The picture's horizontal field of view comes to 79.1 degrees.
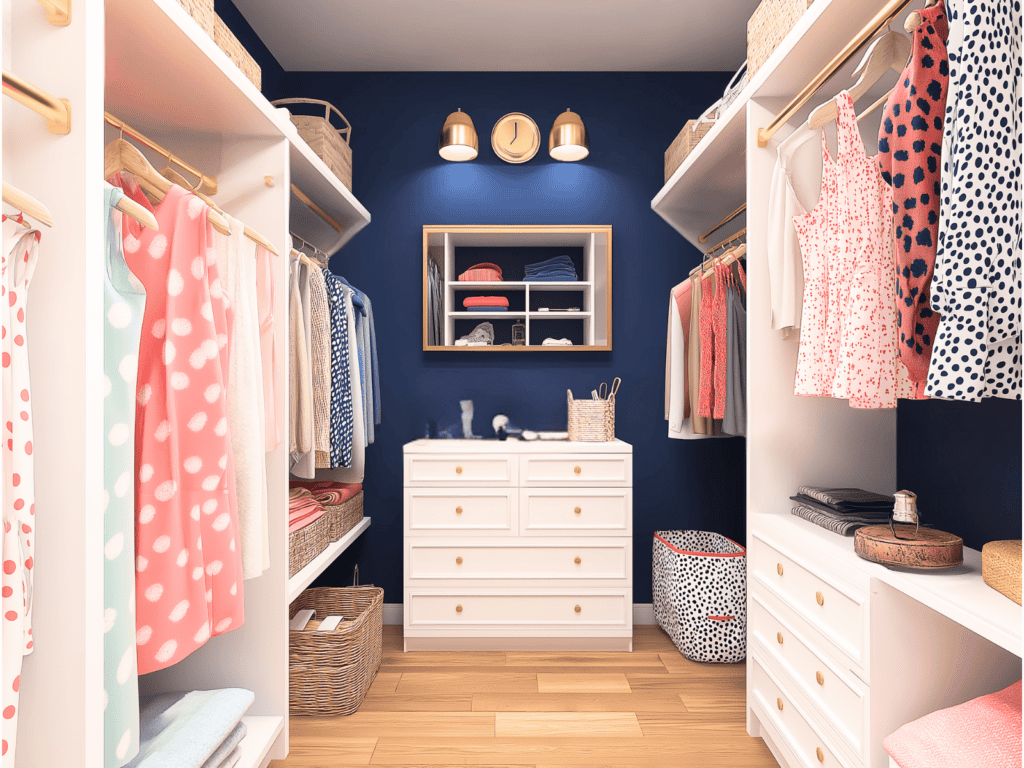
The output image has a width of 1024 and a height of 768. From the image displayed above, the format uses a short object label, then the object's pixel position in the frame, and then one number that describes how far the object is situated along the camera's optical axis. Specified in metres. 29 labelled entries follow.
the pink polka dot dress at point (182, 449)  1.28
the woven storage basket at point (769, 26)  1.78
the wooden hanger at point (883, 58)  1.45
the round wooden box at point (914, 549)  1.35
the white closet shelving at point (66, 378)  1.04
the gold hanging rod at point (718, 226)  2.53
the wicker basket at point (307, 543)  2.15
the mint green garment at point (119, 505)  1.15
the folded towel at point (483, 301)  3.18
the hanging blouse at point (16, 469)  0.96
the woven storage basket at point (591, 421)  2.98
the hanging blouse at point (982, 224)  1.05
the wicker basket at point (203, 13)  1.47
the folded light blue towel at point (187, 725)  1.47
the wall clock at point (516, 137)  3.22
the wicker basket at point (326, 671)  2.21
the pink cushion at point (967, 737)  1.12
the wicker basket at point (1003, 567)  1.18
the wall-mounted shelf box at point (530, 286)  3.20
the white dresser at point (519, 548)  2.73
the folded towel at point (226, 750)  1.58
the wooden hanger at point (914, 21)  1.23
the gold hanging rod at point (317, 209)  2.46
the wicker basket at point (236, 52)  1.65
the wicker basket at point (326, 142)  2.62
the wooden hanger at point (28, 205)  0.93
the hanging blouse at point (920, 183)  1.23
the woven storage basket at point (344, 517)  2.57
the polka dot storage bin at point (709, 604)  2.63
